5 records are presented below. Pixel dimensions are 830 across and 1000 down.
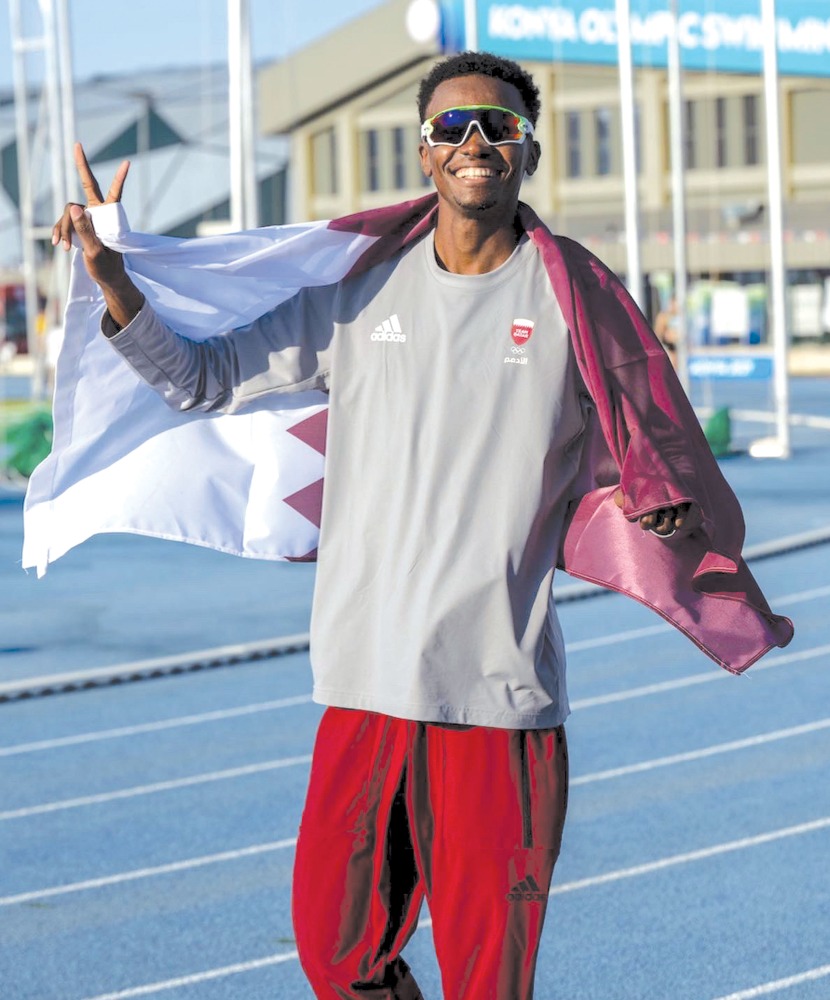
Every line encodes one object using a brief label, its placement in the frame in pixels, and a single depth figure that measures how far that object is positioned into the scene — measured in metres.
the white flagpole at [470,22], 18.92
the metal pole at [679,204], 20.44
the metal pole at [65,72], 19.89
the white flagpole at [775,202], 16.81
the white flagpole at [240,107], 15.35
